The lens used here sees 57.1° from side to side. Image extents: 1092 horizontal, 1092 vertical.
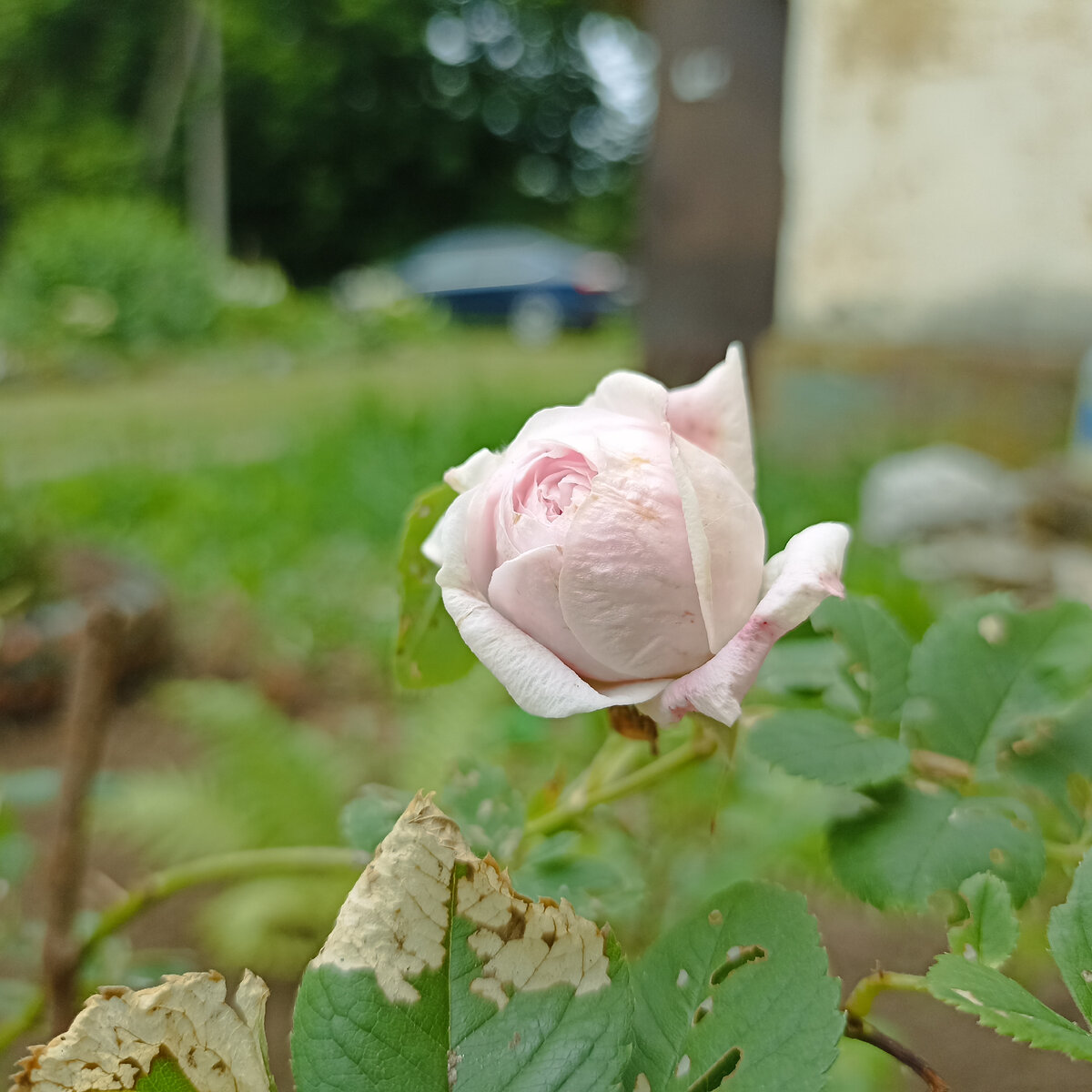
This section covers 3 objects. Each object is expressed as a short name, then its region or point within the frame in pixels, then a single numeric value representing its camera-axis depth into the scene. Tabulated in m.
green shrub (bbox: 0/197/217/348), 4.47
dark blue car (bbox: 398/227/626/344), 8.21
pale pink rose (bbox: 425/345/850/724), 0.19
